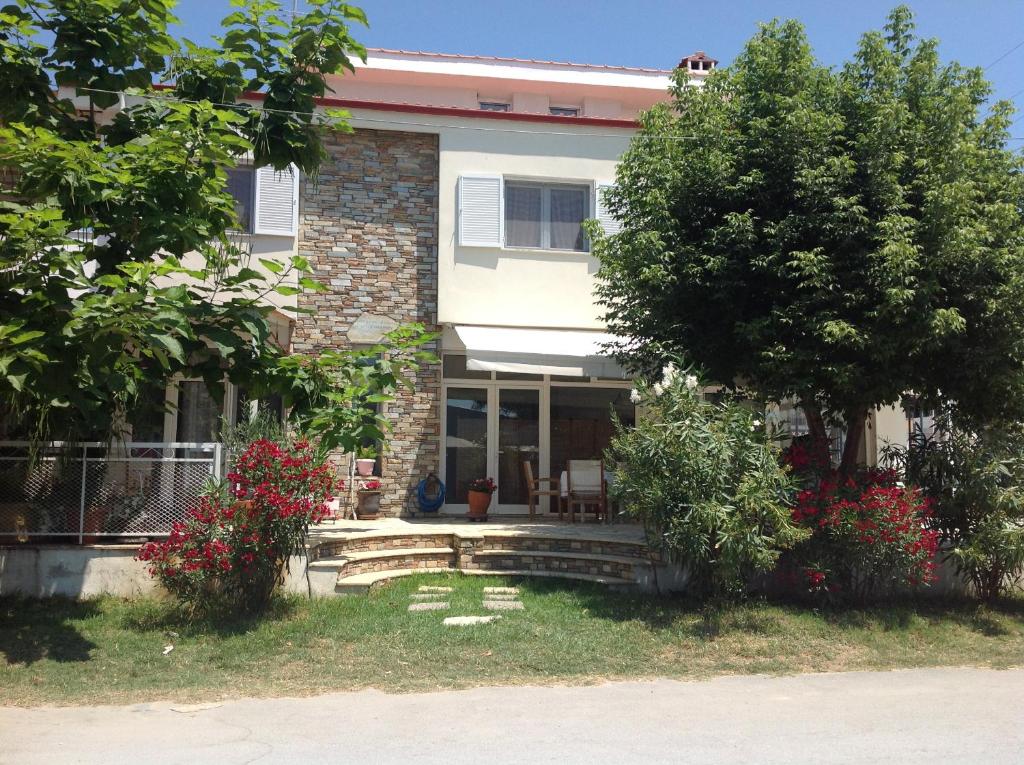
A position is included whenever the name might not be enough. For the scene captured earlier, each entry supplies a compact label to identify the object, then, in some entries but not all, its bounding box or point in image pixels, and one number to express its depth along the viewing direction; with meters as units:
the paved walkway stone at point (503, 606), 9.34
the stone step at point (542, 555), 10.88
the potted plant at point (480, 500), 13.62
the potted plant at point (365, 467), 14.01
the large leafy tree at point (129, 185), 7.11
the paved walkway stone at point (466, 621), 8.75
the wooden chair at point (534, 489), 13.83
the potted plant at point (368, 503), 13.38
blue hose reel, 14.11
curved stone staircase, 10.37
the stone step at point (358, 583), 9.97
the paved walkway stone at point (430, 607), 9.30
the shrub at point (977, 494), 9.70
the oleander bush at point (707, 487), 8.75
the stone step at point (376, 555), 9.99
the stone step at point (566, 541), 10.78
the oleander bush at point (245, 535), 8.66
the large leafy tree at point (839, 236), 9.06
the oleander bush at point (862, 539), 9.16
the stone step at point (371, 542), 10.53
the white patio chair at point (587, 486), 13.73
